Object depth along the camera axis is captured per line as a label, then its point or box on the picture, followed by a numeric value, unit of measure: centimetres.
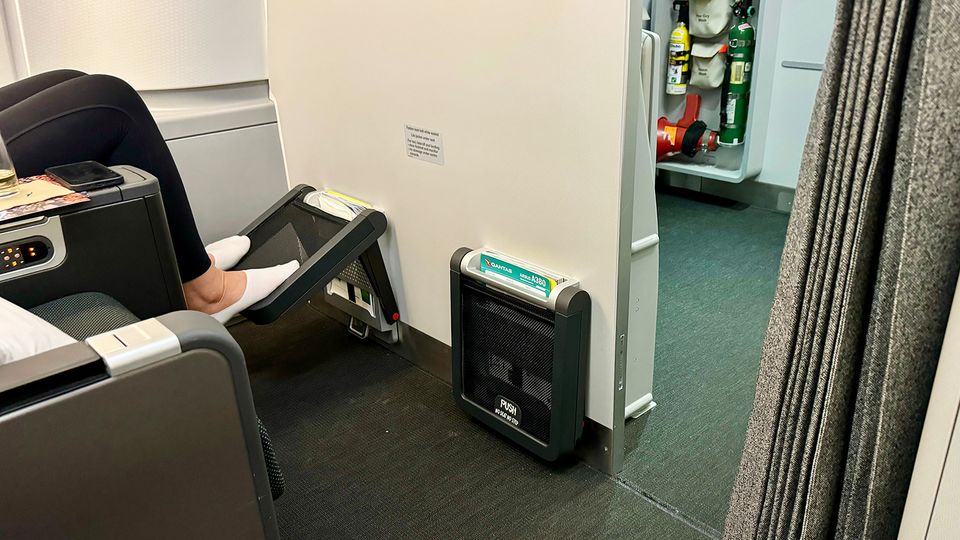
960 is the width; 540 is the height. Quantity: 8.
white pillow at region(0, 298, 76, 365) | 84
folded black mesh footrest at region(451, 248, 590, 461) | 144
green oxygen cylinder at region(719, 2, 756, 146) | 277
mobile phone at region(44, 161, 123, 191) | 119
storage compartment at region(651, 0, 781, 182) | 276
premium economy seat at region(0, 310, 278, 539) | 73
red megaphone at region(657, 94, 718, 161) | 306
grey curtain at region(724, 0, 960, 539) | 62
